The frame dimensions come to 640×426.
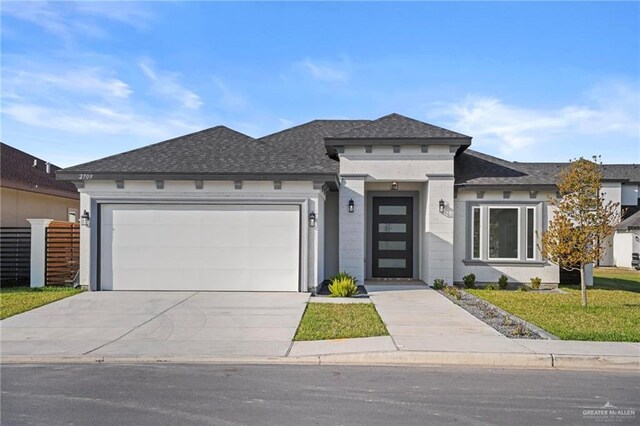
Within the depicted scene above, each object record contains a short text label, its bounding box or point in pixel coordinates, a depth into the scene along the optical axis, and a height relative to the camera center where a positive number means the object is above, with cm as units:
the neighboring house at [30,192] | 1815 +103
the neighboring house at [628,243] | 2902 -109
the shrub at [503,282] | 1633 -181
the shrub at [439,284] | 1595 -184
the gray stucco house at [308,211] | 1469 +31
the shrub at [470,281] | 1645 -180
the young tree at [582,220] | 1213 +8
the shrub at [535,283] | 1619 -182
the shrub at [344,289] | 1377 -173
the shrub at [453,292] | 1405 -192
